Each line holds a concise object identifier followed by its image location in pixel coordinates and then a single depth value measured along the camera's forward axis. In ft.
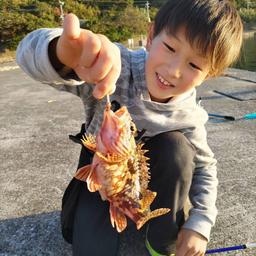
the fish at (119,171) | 1.39
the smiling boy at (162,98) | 1.45
